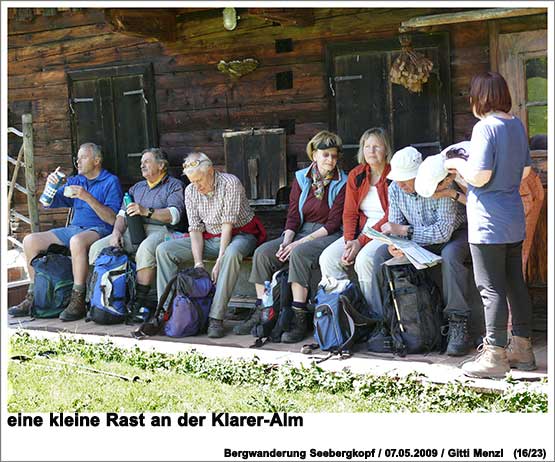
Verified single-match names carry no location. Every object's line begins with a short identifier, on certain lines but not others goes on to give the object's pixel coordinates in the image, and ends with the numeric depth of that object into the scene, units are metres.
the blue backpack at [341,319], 5.65
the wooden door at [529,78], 6.10
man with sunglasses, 6.48
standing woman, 4.67
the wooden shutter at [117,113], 8.13
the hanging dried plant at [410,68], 6.45
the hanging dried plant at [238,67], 7.44
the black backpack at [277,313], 6.15
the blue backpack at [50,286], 7.49
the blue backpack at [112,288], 7.05
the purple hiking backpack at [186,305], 6.46
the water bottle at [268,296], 6.21
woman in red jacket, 5.96
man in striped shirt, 5.43
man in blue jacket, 7.39
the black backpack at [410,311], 5.51
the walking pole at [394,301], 5.55
